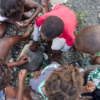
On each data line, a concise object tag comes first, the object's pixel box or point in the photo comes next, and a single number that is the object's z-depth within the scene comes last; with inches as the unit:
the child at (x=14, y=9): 54.9
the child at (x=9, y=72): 46.6
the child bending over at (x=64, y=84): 36.3
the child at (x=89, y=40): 50.6
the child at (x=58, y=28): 52.3
